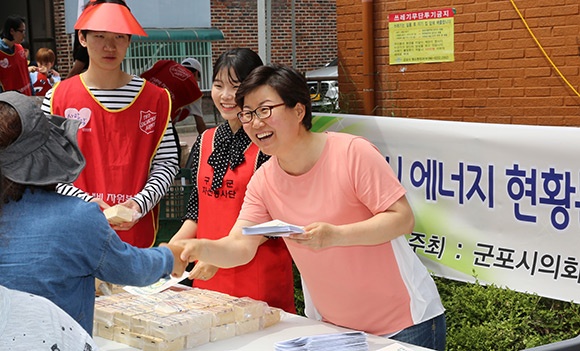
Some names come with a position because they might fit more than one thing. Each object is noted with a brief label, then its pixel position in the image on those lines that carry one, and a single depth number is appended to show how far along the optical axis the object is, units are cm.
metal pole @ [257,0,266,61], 639
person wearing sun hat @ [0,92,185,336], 230
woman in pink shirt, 291
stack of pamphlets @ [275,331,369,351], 281
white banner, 444
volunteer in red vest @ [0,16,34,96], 937
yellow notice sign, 691
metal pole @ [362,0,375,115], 739
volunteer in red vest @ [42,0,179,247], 379
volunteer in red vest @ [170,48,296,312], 350
